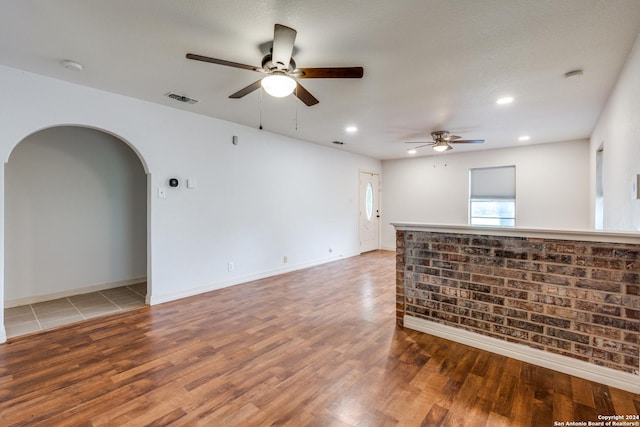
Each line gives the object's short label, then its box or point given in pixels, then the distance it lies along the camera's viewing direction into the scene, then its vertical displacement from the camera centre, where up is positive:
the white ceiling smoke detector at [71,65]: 2.71 +1.35
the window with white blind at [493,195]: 6.66 +0.43
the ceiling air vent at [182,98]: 3.56 +1.39
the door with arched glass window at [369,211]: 7.90 +0.06
